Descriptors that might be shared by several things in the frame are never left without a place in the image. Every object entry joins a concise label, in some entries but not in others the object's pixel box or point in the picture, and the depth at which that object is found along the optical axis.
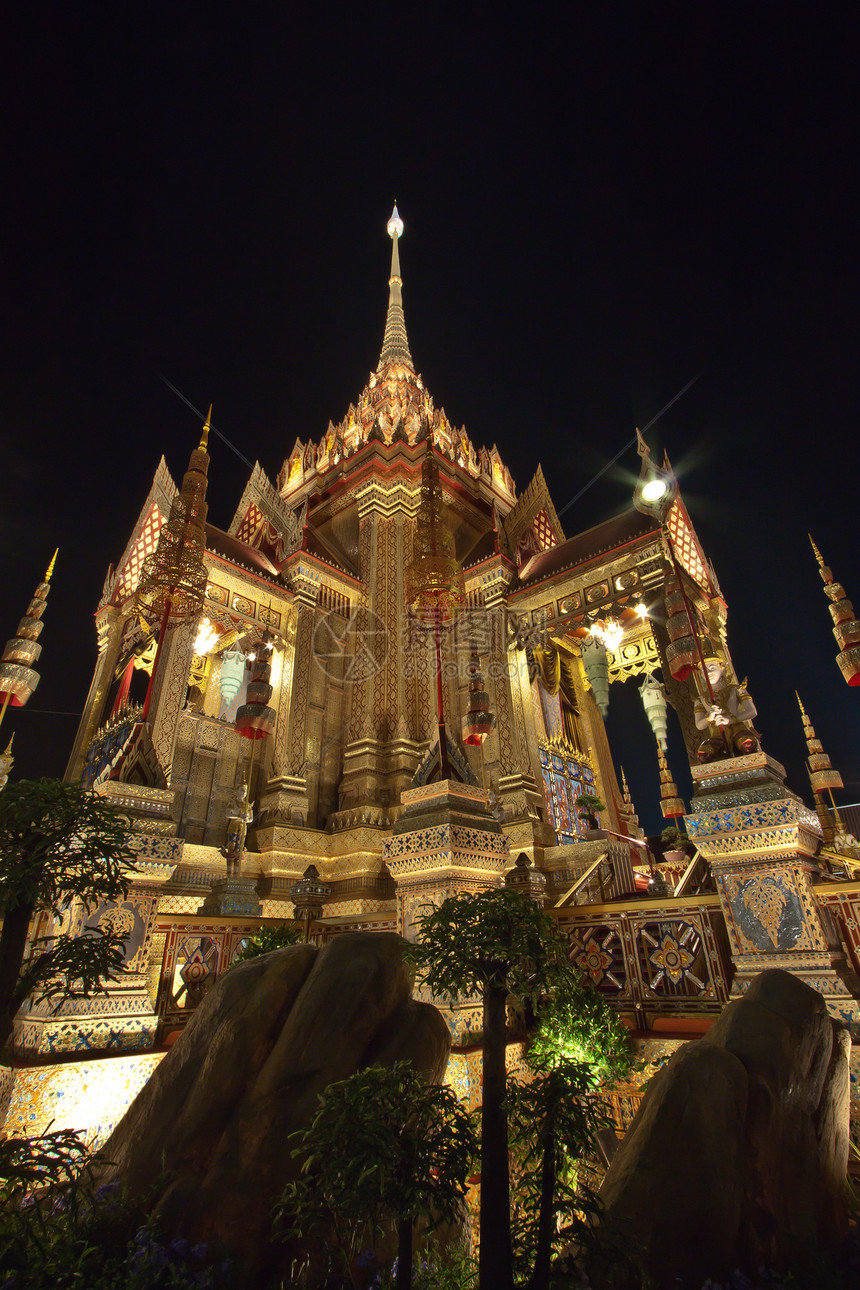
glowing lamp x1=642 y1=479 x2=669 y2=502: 12.10
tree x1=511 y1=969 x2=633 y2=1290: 2.00
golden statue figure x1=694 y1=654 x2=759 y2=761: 4.91
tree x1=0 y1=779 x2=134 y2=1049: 2.54
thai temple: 4.42
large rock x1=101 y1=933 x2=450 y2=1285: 2.27
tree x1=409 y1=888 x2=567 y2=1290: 2.33
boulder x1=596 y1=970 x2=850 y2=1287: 2.11
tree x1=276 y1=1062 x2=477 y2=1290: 1.80
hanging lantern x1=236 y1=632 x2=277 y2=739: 9.95
